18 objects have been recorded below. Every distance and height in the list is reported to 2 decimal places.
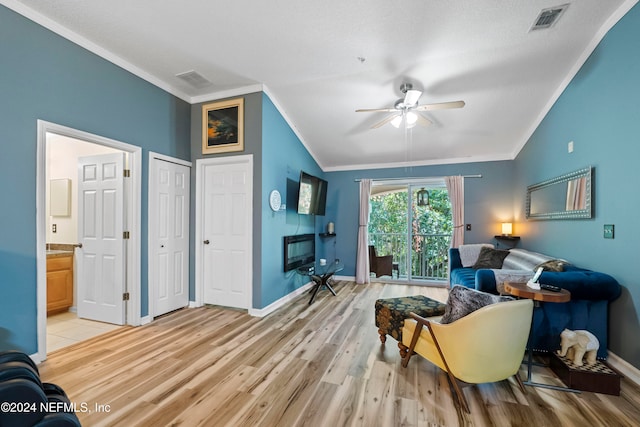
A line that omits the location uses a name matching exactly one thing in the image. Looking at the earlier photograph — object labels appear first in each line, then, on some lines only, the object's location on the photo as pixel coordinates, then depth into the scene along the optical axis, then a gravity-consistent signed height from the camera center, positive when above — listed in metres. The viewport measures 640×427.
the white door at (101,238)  3.25 -0.34
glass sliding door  5.57 -0.36
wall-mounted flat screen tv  4.54 +0.31
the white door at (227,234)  3.76 -0.33
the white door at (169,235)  3.46 -0.34
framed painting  3.75 +1.20
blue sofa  2.32 -0.85
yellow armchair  1.78 -0.89
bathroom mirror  3.89 +0.18
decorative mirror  2.88 +0.22
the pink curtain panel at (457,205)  5.26 +0.16
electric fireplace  4.36 -0.70
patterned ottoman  2.52 -0.95
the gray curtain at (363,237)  5.70 -0.53
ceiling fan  2.98 +1.23
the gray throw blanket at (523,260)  3.28 -0.62
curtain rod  5.31 +0.73
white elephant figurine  2.13 -1.04
